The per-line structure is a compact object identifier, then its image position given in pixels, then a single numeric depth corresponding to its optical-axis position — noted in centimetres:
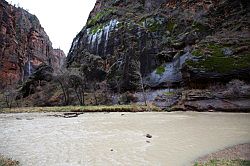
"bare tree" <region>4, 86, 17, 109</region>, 6362
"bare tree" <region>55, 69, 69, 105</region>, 5594
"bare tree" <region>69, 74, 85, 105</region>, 5579
